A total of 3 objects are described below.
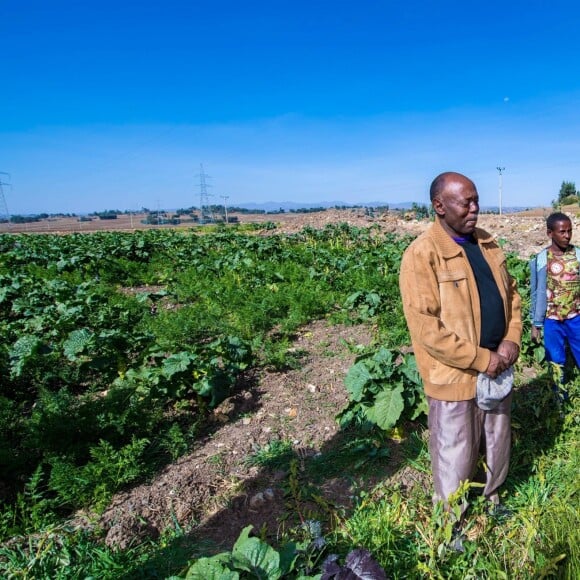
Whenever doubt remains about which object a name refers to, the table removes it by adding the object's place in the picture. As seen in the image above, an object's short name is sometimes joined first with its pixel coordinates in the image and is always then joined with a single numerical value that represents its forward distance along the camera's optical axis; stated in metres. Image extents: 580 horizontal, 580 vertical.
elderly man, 1.95
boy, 3.25
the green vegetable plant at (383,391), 2.99
